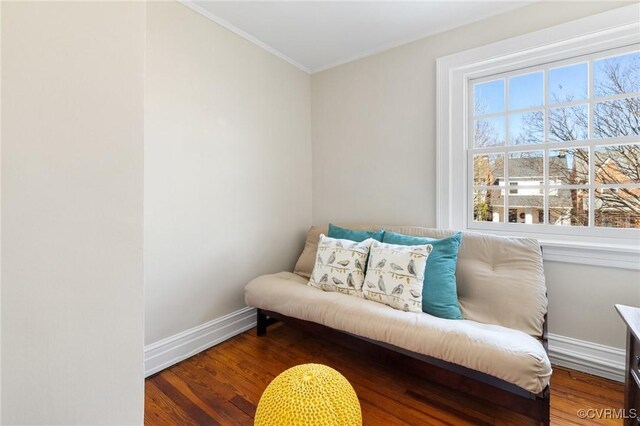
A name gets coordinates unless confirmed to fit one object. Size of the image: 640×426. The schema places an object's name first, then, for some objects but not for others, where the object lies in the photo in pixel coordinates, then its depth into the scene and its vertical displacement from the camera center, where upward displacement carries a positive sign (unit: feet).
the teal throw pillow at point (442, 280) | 5.88 -1.46
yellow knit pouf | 3.46 -2.32
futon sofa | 4.34 -2.08
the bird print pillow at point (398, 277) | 5.94 -1.39
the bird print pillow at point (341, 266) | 6.77 -1.33
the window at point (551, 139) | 6.07 +1.65
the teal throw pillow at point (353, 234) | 7.60 -0.63
